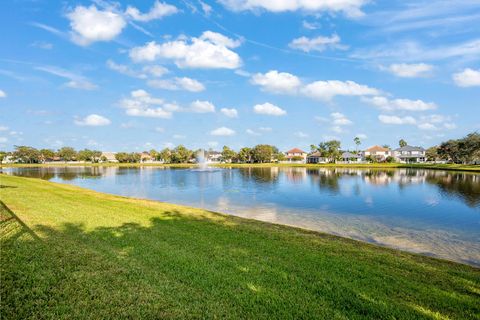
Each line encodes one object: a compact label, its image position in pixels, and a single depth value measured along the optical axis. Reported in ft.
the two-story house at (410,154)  436.76
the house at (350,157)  450.71
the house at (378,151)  492.66
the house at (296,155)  524.93
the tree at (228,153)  462.19
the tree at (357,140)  478.84
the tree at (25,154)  462.60
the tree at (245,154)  442.09
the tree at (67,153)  494.59
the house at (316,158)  467.48
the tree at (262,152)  420.77
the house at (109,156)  587.11
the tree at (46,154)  482.28
